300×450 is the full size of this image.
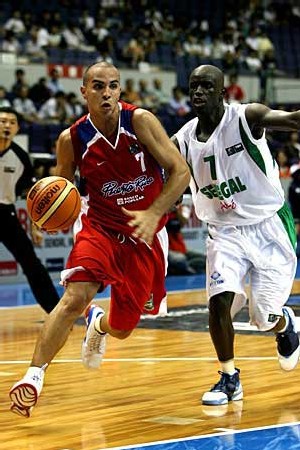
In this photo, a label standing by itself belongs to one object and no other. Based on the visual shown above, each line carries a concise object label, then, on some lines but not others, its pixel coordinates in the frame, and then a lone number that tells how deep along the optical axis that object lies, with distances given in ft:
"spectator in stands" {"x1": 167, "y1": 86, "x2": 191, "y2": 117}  73.26
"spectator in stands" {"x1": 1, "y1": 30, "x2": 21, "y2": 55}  70.44
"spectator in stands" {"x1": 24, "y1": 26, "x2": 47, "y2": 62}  71.41
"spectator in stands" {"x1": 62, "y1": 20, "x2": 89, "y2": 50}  76.89
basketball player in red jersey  19.86
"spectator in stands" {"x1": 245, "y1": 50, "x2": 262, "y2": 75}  88.55
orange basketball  20.22
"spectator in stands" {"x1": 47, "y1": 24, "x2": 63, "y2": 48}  75.00
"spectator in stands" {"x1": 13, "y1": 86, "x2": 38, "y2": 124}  63.05
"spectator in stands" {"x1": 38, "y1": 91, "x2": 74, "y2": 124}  64.13
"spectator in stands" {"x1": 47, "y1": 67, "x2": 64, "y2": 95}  67.26
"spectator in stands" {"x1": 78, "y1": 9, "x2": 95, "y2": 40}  79.16
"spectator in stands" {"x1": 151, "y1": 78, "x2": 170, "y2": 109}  74.38
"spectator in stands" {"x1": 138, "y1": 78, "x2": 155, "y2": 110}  72.49
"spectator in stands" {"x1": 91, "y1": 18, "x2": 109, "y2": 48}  78.59
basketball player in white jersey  21.49
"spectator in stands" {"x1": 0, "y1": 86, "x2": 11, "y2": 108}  57.59
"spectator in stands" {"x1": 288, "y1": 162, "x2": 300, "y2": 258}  58.18
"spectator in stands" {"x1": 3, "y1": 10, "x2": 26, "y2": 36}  73.83
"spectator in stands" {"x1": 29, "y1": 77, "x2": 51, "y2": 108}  64.39
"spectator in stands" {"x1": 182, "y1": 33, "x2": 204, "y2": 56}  86.04
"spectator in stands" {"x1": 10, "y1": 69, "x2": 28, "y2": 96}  63.72
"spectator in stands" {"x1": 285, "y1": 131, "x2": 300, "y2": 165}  67.18
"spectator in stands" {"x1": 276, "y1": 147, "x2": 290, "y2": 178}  62.18
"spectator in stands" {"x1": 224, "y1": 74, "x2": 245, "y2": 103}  79.00
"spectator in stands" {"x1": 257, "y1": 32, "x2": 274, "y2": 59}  91.76
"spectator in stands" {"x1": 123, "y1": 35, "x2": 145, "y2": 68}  78.12
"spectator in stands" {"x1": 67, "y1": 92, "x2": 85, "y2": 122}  65.10
